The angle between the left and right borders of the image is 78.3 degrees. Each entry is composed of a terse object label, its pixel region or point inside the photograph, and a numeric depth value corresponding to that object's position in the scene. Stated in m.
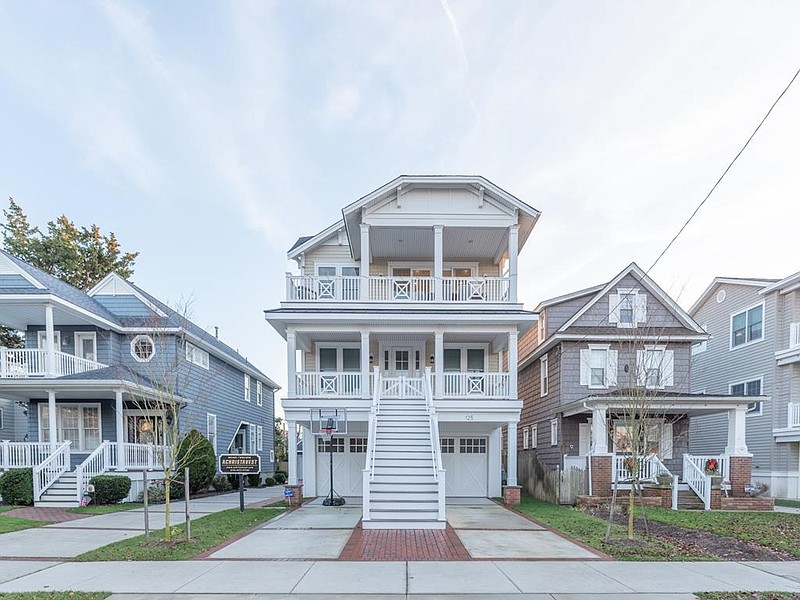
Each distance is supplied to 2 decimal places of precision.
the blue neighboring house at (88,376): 15.14
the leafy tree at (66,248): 28.17
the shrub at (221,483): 19.41
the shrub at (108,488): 14.29
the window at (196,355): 19.52
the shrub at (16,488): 13.83
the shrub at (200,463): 16.25
